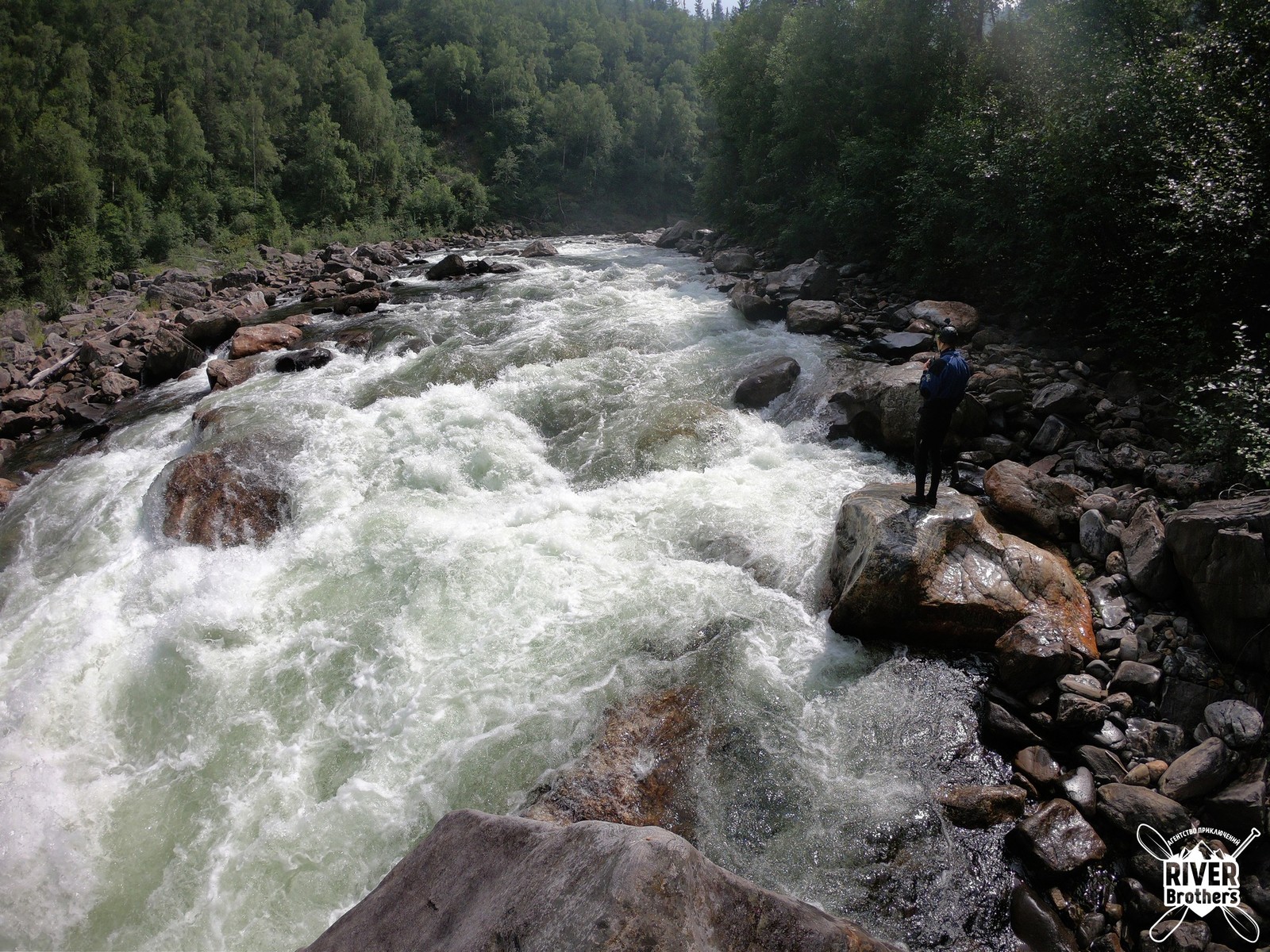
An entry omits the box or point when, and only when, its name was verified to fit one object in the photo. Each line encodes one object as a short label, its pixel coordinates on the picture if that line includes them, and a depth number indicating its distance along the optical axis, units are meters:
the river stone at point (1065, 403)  10.16
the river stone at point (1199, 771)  4.96
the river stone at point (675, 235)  37.50
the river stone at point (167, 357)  16.33
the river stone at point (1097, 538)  7.57
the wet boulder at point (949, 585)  6.71
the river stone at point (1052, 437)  9.67
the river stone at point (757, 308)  17.52
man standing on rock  7.23
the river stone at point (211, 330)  18.02
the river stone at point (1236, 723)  5.19
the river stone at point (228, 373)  14.62
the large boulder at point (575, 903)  2.95
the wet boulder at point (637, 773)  5.34
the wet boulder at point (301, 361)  14.96
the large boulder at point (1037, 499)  8.19
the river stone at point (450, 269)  26.78
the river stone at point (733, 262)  25.23
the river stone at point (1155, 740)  5.43
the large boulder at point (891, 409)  10.31
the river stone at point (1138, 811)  4.76
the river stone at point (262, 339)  16.47
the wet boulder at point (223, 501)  9.41
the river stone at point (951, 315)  14.01
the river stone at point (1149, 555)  6.77
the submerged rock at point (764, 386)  12.79
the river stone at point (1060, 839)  4.69
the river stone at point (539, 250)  33.03
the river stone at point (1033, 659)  6.07
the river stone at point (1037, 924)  4.33
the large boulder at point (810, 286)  18.39
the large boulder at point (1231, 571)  5.82
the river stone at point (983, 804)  5.16
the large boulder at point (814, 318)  16.09
